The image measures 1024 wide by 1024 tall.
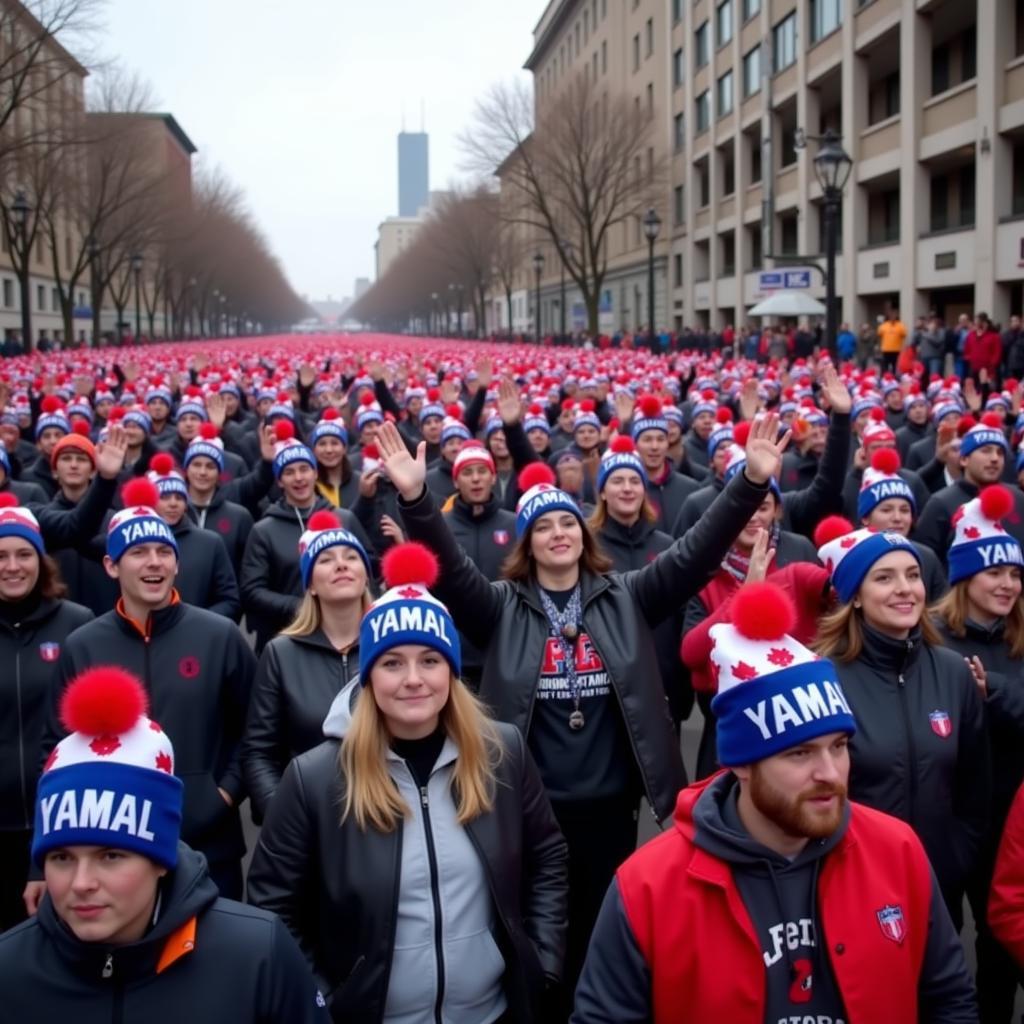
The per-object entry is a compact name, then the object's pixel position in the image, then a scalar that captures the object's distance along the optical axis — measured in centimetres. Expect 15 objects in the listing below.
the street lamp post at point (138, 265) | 5319
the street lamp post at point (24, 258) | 2833
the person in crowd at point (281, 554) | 632
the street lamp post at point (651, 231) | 3175
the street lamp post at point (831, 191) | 1655
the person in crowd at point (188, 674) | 430
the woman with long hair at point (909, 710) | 357
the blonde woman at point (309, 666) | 420
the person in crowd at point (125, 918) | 242
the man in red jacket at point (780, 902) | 247
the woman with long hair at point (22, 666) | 450
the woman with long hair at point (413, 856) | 307
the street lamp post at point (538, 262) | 5094
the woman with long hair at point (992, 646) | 407
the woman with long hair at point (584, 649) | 409
